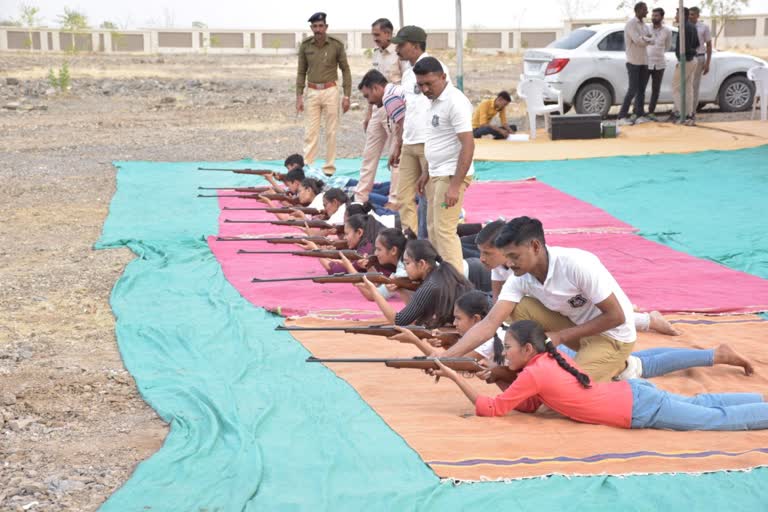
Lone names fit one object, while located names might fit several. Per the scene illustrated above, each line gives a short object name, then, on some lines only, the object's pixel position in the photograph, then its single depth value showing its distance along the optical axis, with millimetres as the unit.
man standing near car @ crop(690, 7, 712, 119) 16234
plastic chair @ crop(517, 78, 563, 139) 16234
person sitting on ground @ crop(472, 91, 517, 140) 15945
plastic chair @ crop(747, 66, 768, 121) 16531
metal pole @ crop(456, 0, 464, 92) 15977
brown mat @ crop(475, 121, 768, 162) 13953
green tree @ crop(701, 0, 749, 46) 37969
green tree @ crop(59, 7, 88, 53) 57219
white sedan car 16656
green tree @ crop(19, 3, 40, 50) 54566
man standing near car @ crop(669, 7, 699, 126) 15961
